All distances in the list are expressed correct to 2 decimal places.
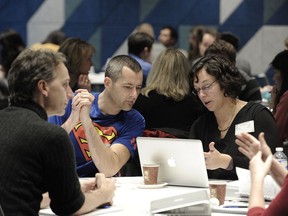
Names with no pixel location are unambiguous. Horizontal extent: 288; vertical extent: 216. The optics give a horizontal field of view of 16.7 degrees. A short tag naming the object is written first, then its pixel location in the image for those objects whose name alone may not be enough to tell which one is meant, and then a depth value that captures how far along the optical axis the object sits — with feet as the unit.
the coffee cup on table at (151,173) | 16.30
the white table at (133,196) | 13.78
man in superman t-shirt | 17.62
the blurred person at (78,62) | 24.87
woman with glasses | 18.08
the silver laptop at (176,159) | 15.51
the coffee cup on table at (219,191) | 14.55
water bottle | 15.14
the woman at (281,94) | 23.14
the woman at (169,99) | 23.46
